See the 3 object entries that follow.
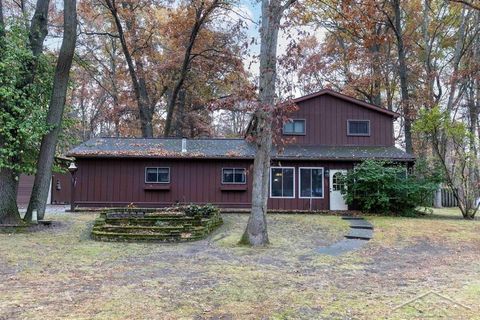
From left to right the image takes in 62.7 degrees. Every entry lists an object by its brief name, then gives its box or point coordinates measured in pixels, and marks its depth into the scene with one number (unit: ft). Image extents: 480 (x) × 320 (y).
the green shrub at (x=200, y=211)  38.67
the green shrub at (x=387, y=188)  48.98
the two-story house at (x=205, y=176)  53.42
